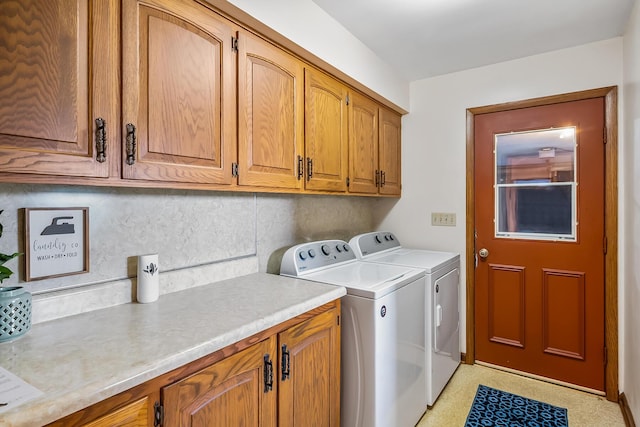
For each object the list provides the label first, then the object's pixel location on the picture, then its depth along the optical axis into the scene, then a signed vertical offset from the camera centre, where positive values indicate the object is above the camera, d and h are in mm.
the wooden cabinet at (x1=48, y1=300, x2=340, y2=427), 849 -549
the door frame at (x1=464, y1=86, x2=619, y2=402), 2191 -97
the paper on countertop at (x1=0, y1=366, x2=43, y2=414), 675 -378
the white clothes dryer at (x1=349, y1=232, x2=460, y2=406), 2109 -544
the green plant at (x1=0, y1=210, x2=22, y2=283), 934 -159
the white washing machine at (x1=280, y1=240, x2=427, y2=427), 1595 -632
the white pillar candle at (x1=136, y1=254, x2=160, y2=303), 1357 -263
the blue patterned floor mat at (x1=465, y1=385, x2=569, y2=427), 1997 -1244
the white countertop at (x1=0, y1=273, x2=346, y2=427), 736 -374
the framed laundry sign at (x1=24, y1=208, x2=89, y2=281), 1136 -103
